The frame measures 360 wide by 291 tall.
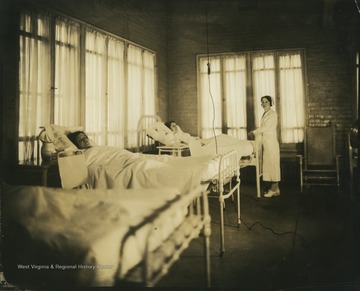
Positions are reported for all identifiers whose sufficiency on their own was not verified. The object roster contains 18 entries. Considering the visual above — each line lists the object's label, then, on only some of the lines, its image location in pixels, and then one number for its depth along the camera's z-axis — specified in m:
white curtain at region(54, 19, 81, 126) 3.93
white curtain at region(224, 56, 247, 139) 6.62
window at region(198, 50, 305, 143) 6.35
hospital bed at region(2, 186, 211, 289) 2.02
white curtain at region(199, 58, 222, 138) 6.77
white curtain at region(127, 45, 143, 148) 5.57
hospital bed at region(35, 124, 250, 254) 2.70
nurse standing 5.13
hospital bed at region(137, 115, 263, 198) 4.85
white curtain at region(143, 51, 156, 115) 6.16
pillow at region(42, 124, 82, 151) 3.26
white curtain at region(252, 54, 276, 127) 6.46
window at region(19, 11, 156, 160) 3.46
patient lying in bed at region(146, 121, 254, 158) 4.67
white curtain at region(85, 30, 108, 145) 4.50
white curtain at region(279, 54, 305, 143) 6.32
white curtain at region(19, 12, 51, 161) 3.37
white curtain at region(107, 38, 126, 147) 5.00
